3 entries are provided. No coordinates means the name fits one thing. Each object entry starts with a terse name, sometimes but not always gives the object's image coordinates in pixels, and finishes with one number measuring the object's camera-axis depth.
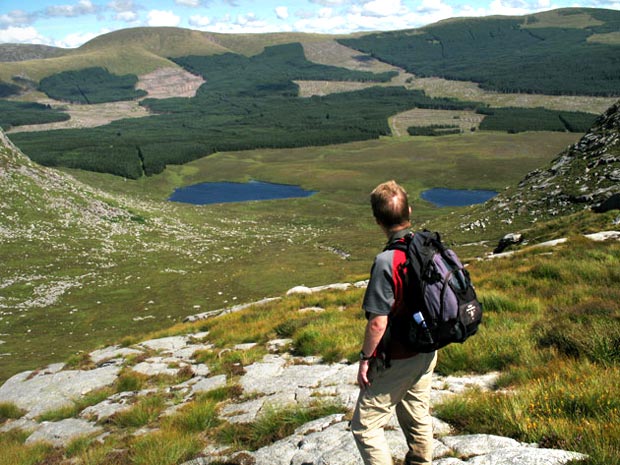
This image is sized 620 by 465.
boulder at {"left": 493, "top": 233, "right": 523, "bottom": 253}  38.91
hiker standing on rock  6.25
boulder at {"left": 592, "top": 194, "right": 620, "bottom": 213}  36.06
